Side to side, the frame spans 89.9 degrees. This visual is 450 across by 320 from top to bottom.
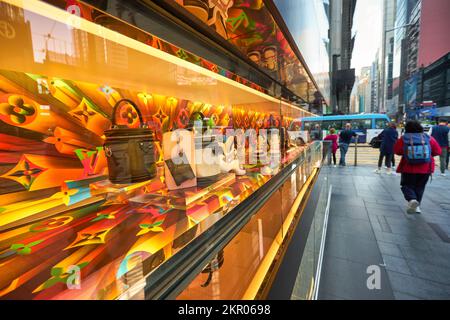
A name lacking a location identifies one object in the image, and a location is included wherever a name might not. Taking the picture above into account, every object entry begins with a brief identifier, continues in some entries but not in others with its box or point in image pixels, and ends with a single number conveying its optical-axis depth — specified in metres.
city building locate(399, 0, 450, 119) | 24.45
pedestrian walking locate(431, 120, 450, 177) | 5.09
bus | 12.02
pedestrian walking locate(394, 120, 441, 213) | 2.89
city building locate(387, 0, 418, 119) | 39.70
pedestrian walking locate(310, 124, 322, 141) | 4.75
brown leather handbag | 0.74
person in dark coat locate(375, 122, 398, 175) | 5.42
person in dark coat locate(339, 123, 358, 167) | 6.66
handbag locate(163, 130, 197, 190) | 0.84
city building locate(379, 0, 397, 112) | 45.88
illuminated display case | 0.40
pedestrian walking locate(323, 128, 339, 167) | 6.58
